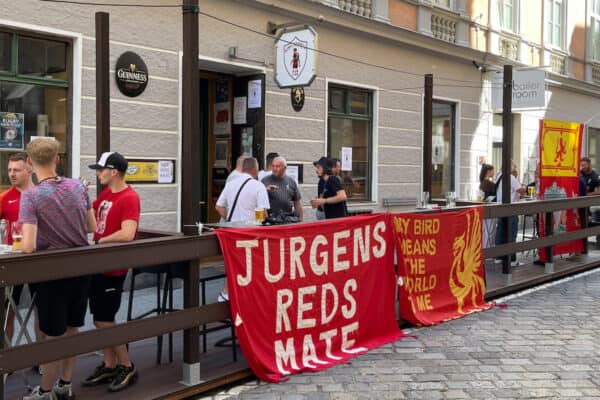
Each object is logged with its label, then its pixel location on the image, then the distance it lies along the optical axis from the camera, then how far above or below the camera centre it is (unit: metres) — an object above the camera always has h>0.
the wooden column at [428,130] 9.00 +0.57
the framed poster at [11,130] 7.76 +0.44
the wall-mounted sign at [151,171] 9.08 -0.01
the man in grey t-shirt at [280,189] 8.56 -0.22
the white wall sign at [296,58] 10.12 +1.73
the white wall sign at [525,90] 16.05 +2.00
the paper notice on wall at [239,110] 11.02 +0.98
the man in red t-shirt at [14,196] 5.27 -0.21
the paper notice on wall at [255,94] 10.80 +1.22
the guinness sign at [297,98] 11.39 +1.22
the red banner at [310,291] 5.21 -0.99
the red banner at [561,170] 10.91 +0.07
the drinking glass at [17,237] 4.20 -0.43
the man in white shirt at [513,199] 10.98 -0.42
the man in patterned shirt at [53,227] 4.25 -0.37
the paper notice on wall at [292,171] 11.35 +0.01
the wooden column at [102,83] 5.72 +0.72
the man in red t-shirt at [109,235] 4.84 -0.51
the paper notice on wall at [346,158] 12.88 +0.26
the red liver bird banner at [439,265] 6.91 -0.98
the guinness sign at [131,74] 8.86 +1.25
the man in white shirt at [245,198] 7.52 -0.29
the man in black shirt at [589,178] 13.98 -0.07
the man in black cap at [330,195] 9.15 -0.31
